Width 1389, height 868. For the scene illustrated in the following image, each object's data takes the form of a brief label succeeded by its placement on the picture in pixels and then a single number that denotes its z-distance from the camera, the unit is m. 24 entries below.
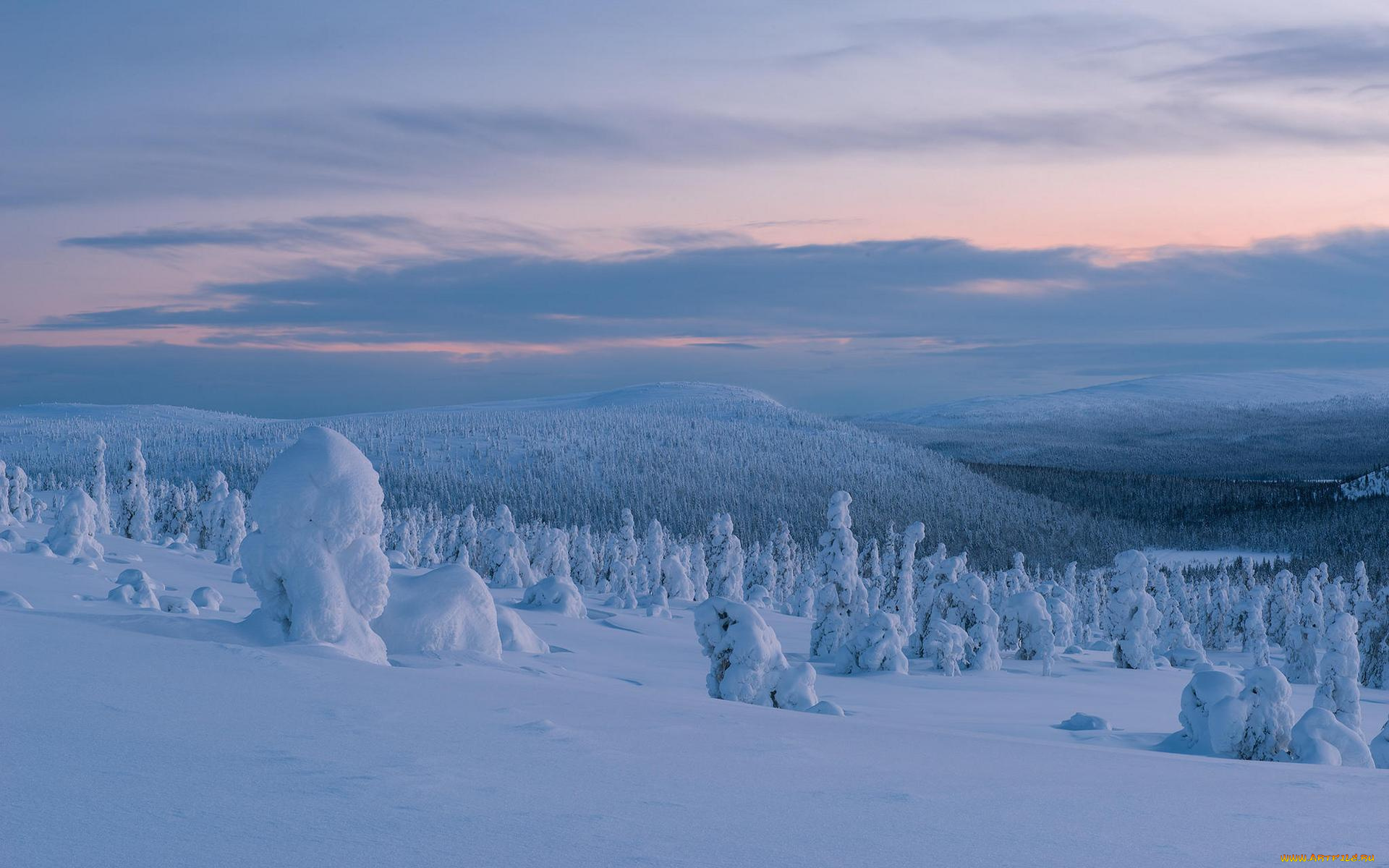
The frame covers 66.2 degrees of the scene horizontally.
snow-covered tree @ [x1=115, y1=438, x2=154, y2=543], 65.50
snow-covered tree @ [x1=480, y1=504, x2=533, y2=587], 59.91
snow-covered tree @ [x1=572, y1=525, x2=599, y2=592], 83.38
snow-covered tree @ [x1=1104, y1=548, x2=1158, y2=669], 43.06
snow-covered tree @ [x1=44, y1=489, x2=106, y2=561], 37.91
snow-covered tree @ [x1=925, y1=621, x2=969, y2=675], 32.88
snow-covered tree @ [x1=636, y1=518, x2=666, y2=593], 77.62
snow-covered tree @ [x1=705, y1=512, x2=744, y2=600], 76.38
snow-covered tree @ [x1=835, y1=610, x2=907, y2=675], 30.80
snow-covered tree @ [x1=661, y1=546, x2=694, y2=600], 69.25
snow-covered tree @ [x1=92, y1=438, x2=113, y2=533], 64.21
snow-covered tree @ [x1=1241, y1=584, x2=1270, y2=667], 75.88
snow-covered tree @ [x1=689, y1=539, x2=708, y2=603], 76.31
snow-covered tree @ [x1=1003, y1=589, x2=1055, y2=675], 38.72
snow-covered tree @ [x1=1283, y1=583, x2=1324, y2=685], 54.34
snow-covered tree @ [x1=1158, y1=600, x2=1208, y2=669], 74.31
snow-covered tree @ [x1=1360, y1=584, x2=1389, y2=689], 68.06
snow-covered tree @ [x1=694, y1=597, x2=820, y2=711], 19.00
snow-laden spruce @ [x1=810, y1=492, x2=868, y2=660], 36.00
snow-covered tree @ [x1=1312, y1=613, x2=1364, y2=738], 27.84
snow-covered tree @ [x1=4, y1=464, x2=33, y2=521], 65.56
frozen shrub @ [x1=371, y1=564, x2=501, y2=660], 15.45
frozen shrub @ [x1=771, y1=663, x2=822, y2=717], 19.16
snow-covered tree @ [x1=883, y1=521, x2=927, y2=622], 65.38
